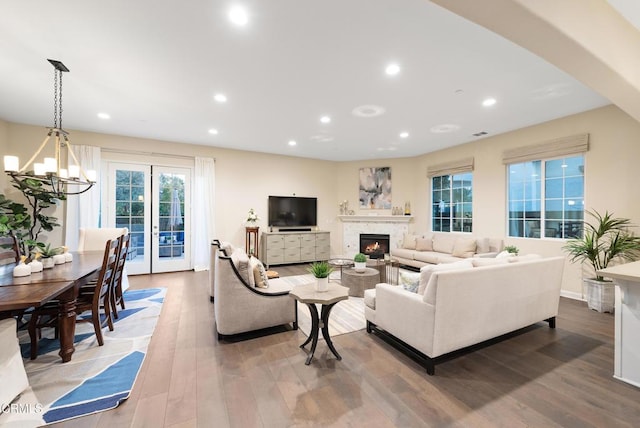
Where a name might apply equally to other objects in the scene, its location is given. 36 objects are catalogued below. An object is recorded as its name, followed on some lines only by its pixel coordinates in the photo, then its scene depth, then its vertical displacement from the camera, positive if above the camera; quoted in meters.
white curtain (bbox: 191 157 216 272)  6.04 +0.05
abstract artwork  7.43 +0.76
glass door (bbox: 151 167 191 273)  5.83 -0.17
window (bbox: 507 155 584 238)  4.36 +0.31
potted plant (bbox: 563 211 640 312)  3.62 -0.47
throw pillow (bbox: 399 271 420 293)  2.65 -0.69
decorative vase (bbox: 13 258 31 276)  2.30 -0.52
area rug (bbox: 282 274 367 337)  3.11 -1.35
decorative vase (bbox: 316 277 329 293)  2.57 -0.69
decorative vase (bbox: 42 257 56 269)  2.73 -0.53
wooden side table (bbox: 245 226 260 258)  6.41 -0.68
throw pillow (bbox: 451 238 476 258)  5.37 -0.68
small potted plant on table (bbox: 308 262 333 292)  2.55 -0.59
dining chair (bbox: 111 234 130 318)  3.23 -0.84
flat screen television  7.00 +0.06
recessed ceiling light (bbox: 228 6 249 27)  2.07 +1.60
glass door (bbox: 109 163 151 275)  5.49 +0.12
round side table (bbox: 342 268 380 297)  4.21 -1.08
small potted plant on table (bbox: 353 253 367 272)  4.48 -0.84
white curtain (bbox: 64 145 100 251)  5.05 +0.12
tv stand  6.58 -0.86
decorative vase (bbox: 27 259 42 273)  2.49 -0.52
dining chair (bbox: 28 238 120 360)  2.42 -0.91
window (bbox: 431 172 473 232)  6.03 +0.30
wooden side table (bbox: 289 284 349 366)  2.38 -0.79
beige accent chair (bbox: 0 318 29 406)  1.78 -1.09
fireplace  7.19 -0.84
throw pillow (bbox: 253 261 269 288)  3.08 -0.76
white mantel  7.18 -0.39
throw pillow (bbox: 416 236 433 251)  6.19 -0.70
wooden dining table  1.81 -0.59
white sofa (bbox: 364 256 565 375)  2.22 -0.87
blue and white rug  1.80 -1.36
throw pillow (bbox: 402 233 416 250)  6.41 -0.68
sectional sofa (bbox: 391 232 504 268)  5.32 -0.72
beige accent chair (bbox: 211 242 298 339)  2.76 -0.97
